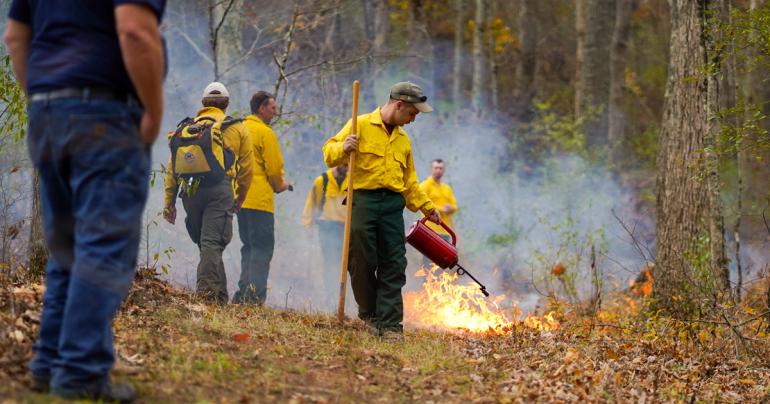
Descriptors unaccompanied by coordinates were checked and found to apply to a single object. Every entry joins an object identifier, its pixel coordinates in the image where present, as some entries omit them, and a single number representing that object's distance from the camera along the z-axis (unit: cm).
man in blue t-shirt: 390
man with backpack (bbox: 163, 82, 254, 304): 867
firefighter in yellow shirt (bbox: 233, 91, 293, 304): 979
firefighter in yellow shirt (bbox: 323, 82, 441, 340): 785
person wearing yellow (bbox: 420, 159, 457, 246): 1389
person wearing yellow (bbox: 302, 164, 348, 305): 1192
